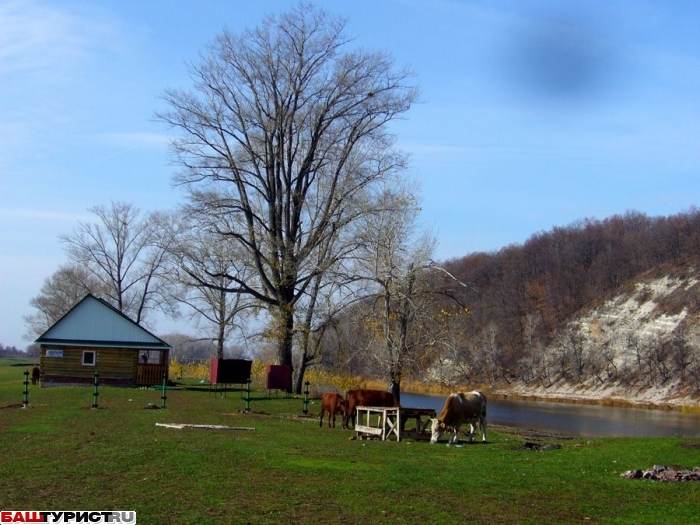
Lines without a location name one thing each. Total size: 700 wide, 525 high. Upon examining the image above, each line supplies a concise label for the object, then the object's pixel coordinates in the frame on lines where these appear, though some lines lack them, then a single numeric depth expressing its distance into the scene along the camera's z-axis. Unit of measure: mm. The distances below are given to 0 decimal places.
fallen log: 20203
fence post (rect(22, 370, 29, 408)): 26028
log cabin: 41938
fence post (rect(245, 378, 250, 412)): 27483
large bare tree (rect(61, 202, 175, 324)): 69625
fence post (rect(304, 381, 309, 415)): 27500
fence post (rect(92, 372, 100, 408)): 25612
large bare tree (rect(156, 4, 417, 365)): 37375
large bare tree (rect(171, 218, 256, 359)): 38719
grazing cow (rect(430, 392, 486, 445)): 19516
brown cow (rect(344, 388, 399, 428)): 22203
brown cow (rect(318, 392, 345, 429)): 22578
